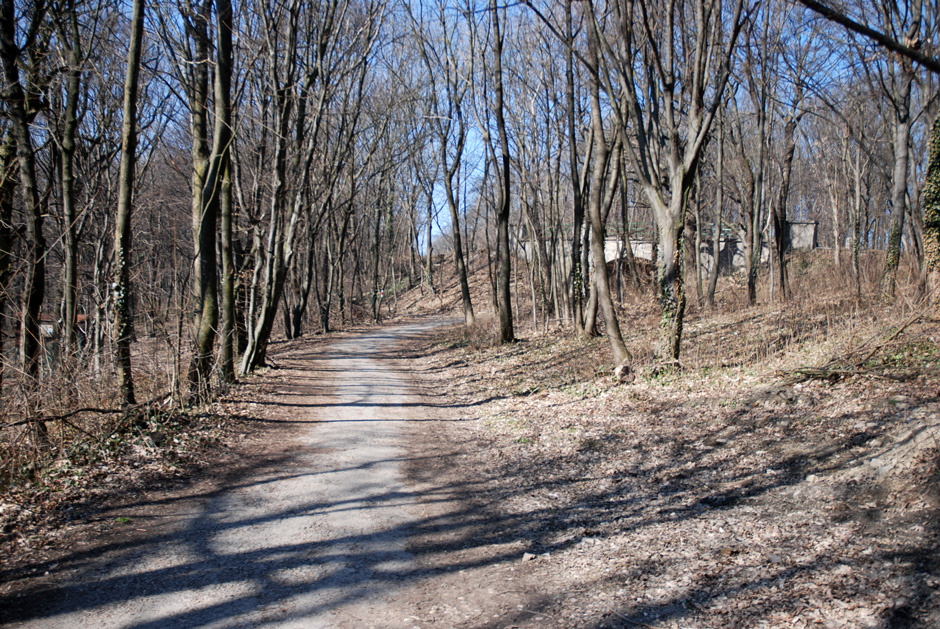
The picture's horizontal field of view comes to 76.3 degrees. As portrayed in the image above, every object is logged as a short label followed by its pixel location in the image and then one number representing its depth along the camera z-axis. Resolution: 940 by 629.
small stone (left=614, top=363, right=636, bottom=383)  10.34
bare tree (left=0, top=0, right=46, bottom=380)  8.46
